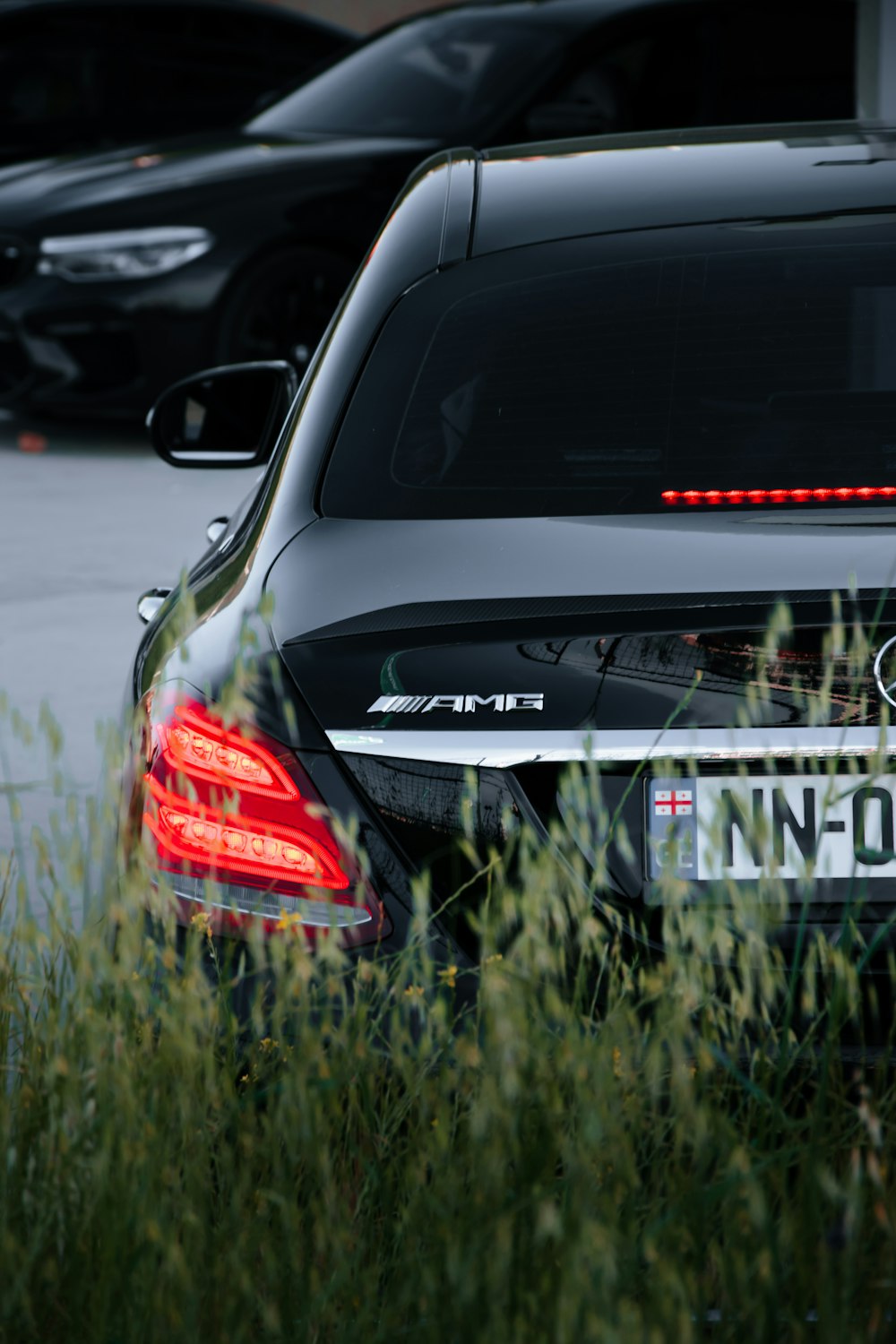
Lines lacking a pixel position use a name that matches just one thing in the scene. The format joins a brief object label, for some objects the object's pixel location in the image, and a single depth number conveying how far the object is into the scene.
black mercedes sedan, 6.28
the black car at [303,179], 17.72
